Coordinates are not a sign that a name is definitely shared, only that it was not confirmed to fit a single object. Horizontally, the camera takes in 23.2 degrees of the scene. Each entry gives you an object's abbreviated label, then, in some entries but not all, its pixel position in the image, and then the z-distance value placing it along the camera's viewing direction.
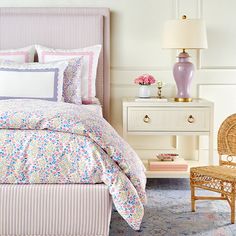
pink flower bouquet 4.40
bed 2.80
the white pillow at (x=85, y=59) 4.41
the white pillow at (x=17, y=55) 4.40
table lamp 4.29
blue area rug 3.25
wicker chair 3.40
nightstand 4.30
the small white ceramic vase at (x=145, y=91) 4.45
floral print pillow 4.23
